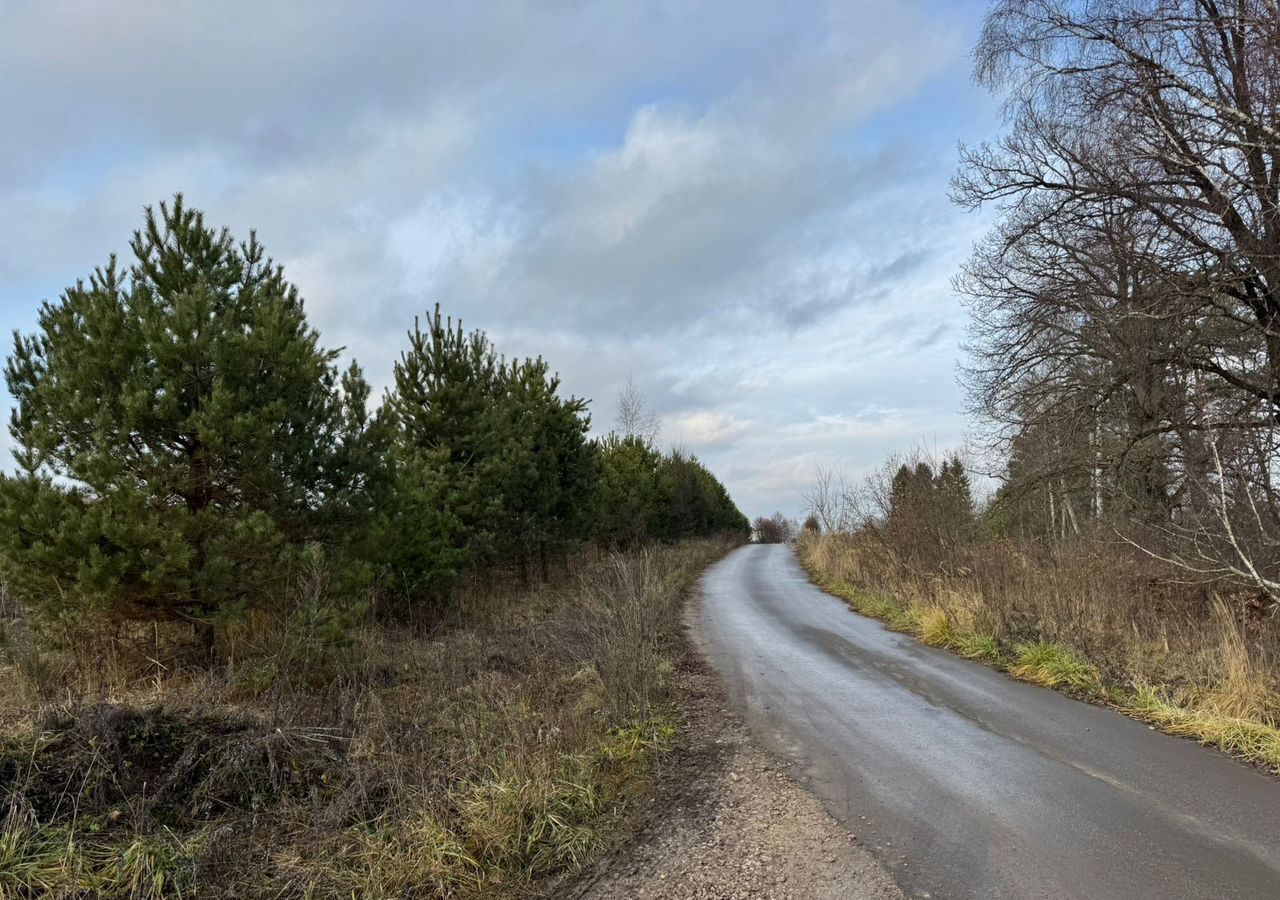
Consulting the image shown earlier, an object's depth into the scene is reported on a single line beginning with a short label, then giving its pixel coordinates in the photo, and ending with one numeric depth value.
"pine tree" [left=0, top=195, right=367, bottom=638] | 7.57
